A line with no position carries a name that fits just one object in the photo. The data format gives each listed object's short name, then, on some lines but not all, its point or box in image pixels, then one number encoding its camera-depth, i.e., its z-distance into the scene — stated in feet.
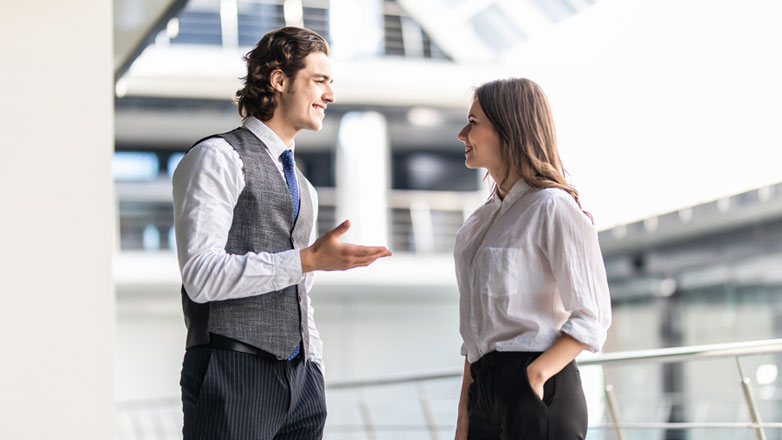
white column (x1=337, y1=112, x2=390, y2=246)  59.20
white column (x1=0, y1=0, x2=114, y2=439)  13.80
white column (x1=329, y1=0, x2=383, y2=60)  59.77
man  10.90
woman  11.04
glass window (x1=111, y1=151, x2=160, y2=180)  69.19
